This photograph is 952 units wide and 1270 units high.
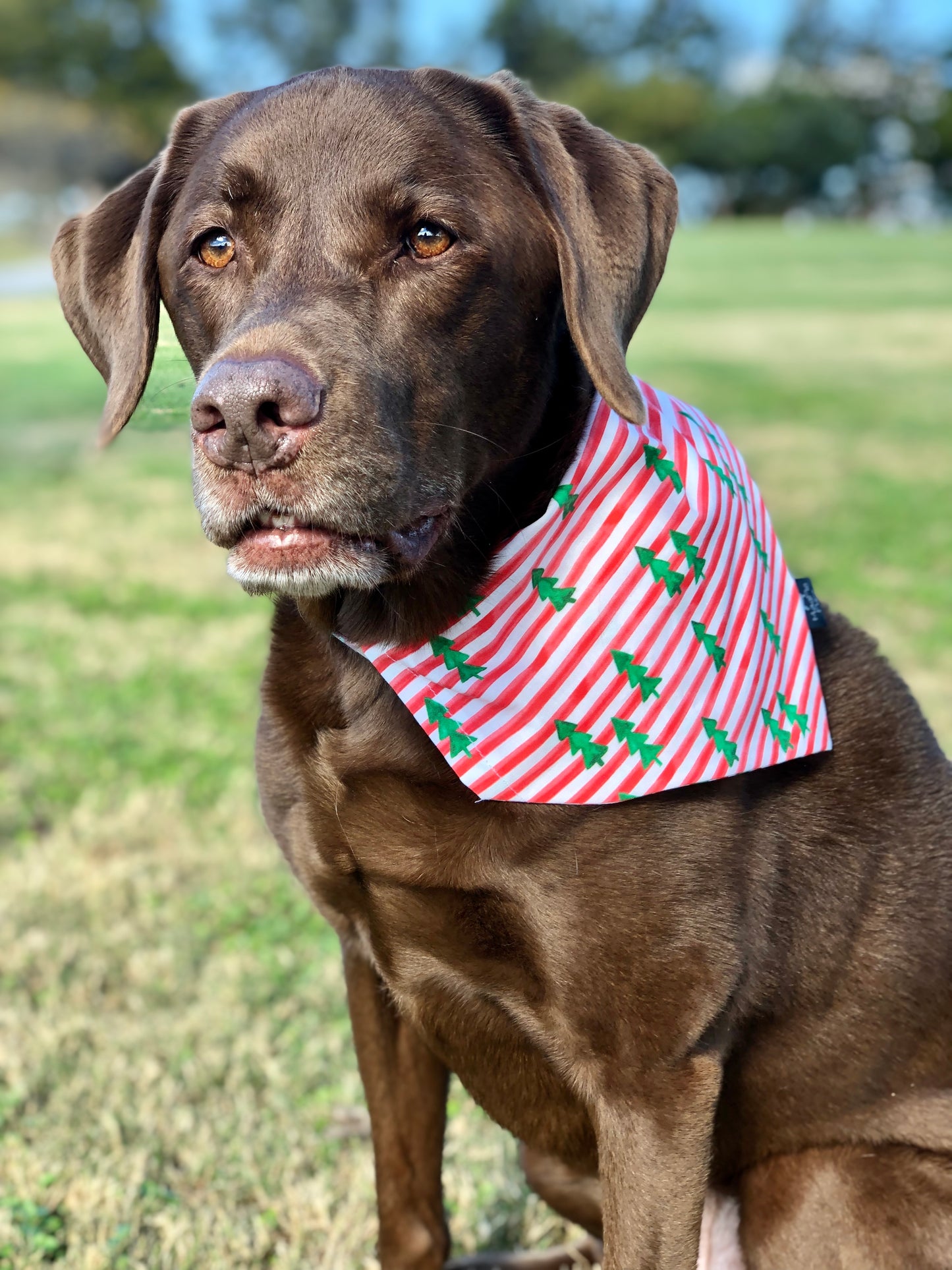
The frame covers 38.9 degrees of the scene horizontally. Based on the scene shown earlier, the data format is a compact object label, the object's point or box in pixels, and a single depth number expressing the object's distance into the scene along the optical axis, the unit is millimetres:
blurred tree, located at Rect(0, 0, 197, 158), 71562
